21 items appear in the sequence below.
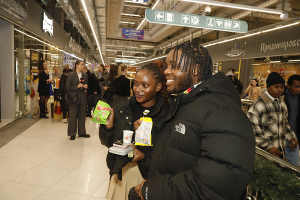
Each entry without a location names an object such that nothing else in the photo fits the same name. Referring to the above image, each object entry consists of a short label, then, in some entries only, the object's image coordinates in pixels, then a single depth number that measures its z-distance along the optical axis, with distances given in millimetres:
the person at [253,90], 7168
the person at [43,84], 6816
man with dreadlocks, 813
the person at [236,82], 7712
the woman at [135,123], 1587
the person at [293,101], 3154
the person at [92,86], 6746
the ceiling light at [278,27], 6466
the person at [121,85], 5031
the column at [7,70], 5852
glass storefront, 6434
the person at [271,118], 2469
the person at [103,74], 7016
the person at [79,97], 4930
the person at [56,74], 7617
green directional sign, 5305
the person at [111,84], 5383
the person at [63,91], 6036
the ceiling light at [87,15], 5995
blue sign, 12819
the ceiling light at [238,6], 5094
